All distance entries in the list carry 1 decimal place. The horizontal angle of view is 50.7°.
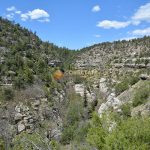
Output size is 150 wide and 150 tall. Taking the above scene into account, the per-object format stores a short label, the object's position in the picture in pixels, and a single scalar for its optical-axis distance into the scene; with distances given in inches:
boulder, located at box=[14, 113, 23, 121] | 1214.0
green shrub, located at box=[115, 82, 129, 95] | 1404.8
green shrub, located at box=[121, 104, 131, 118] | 945.7
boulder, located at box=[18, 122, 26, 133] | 1178.4
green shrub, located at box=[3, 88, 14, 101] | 1265.0
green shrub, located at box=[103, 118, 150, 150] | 455.6
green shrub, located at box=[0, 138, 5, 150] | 828.9
